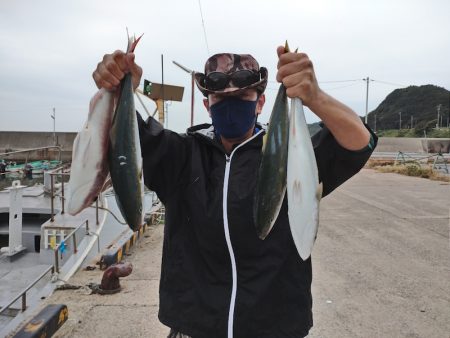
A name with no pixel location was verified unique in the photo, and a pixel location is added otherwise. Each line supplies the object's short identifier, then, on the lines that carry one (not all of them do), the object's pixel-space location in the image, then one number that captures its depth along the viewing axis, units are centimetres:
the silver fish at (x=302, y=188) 149
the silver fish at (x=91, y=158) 157
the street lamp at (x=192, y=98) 657
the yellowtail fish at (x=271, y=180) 154
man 179
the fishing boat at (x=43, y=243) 596
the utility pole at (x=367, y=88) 3975
